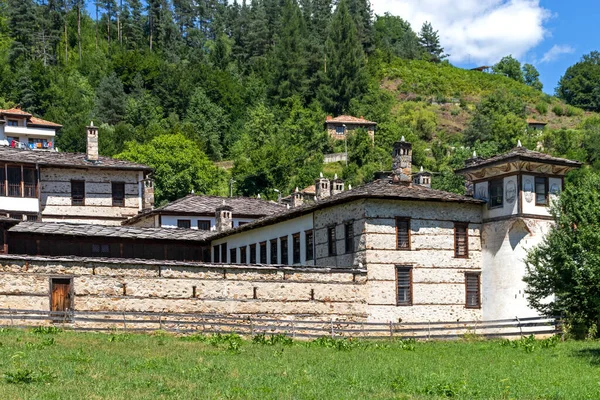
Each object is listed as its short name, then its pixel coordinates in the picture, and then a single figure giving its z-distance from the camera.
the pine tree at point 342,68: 136.00
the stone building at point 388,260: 38.84
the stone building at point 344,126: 120.62
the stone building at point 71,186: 55.56
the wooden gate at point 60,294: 36.34
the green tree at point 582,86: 173.88
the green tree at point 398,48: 178.88
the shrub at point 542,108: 156.88
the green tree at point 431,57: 194.38
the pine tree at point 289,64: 137.12
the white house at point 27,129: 101.12
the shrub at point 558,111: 160.12
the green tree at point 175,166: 88.75
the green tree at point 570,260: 37.59
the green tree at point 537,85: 197.01
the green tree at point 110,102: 122.12
